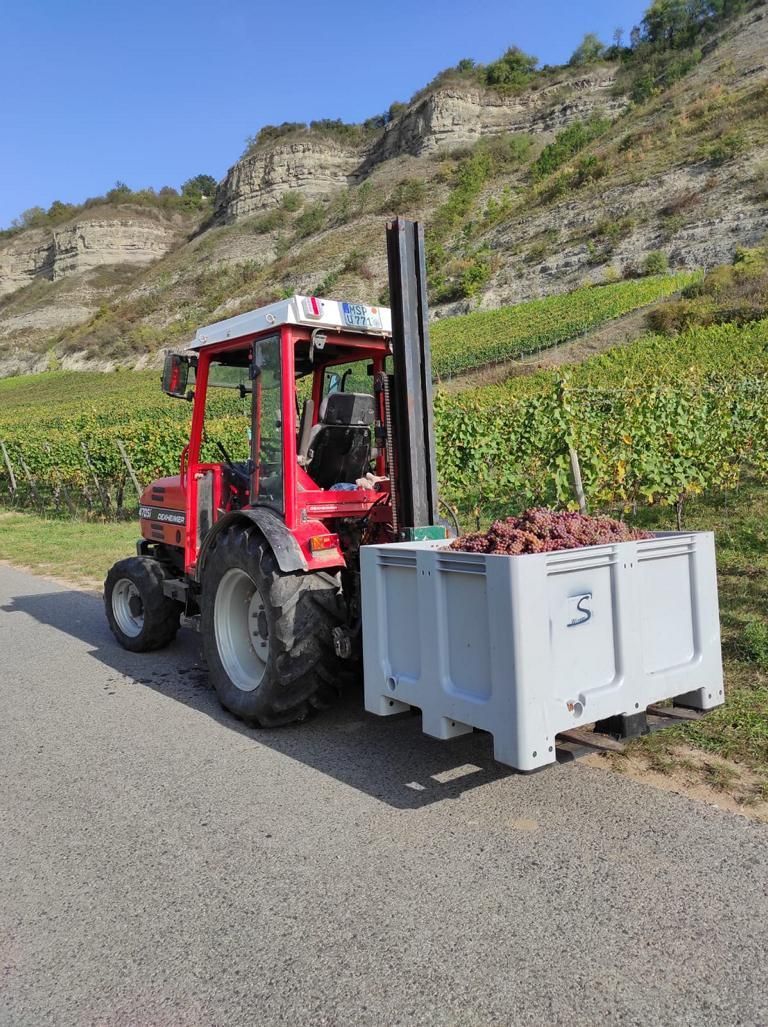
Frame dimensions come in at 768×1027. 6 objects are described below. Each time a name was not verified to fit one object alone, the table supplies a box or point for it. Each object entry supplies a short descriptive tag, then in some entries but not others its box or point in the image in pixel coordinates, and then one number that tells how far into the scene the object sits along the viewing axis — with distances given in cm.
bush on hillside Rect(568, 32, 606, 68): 10206
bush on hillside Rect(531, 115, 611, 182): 7475
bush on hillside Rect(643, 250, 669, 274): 4081
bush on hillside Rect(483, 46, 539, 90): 10362
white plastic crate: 316
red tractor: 453
